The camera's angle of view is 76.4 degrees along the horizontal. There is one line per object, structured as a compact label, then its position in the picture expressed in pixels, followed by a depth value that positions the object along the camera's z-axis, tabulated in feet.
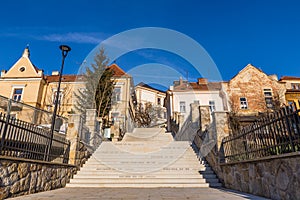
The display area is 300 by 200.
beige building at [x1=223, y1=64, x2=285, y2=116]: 75.81
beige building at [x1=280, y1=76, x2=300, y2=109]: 79.71
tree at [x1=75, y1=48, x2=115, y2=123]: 64.64
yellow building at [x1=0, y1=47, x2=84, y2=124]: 74.33
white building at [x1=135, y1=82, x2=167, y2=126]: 102.32
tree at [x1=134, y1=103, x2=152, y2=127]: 94.02
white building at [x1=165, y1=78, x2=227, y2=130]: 80.64
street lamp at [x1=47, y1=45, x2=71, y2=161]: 22.15
